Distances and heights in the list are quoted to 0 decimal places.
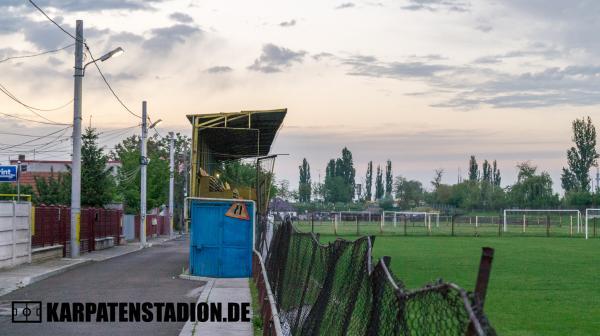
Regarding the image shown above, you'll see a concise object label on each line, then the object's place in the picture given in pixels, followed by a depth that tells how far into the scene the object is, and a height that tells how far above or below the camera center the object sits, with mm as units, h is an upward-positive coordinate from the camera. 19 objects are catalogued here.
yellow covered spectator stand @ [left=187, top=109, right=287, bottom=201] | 28531 +2397
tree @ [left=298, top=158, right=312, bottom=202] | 197625 +3901
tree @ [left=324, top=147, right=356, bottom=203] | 189500 +6052
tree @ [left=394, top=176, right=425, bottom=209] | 182650 +2655
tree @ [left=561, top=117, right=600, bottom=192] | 131625 +7940
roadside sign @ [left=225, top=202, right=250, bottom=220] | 24766 -73
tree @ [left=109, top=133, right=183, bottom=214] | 70312 +2198
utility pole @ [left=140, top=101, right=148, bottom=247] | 47500 +1429
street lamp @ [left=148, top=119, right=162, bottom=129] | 53044 +4768
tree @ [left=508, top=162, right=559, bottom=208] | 131125 +2825
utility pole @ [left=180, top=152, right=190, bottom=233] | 71900 +3056
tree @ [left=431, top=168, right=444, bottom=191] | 194250 +6262
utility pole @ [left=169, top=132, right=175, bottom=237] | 65550 +2157
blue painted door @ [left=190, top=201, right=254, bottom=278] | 24672 -835
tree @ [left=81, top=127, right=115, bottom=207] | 48219 +1894
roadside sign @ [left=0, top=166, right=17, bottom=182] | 27797 +1029
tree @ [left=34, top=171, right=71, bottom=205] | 51000 +991
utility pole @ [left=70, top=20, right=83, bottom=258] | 33125 +1341
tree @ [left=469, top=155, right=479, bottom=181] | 197750 +8735
